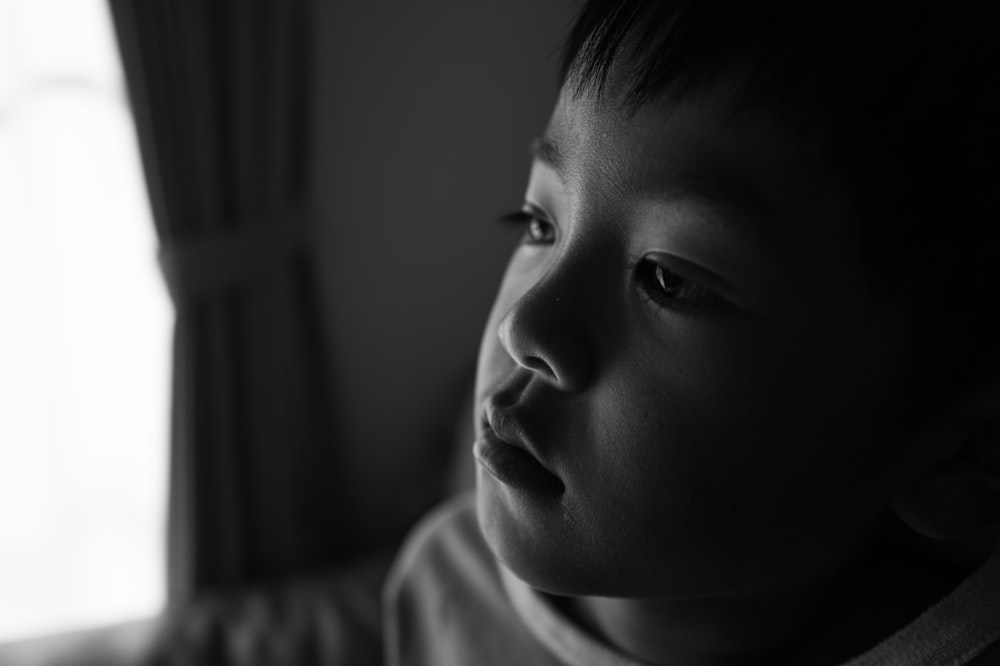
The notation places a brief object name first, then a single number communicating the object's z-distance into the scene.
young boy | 0.40
